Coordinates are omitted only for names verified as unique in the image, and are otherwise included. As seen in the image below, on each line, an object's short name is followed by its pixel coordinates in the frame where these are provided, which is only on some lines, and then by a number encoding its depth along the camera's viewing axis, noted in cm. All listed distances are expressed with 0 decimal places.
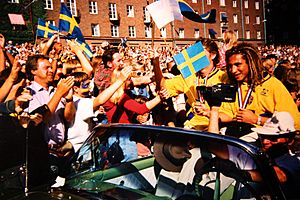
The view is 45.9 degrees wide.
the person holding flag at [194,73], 418
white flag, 479
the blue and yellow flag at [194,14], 497
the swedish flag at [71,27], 524
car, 192
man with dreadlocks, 334
